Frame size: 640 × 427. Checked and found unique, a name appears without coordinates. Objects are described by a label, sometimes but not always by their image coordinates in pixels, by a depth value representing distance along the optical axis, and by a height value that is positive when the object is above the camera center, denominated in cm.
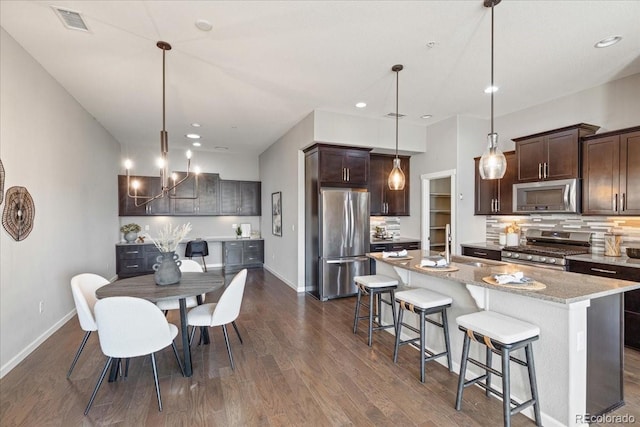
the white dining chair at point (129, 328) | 210 -82
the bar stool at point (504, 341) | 187 -83
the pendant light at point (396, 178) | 340 +38
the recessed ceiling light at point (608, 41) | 275 +156
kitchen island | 189 -79
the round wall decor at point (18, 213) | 270 +1
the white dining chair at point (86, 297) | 246 -73
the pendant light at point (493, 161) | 245 +41
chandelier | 283 +56
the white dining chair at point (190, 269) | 357 -67
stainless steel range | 371 -48
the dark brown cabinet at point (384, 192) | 589 +40
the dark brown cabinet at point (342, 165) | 486 +78
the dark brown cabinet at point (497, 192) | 450 +30
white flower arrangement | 293 -28
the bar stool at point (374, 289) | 325 -84
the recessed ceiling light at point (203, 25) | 247 +155
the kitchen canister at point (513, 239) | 456 -41
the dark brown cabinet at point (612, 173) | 325 +43
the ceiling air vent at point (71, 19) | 236 +157
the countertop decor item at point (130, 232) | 652 -40
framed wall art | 626 -1
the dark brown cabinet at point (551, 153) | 368 +75
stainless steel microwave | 371 +19
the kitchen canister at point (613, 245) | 349 -39
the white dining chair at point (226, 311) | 275 -90
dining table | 255 -68
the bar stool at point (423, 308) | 257 -83
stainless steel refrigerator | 485 -47
